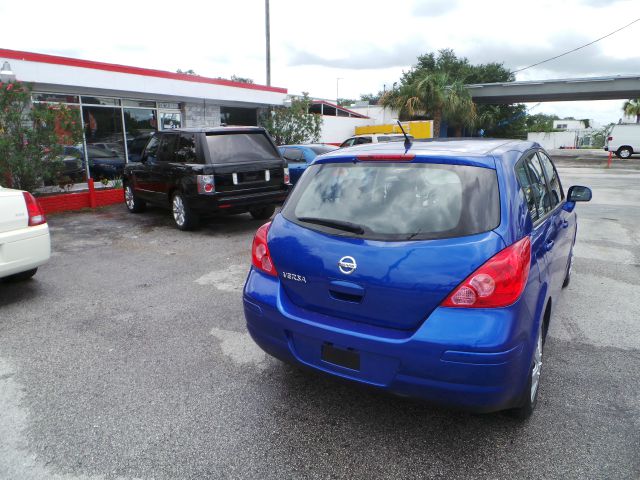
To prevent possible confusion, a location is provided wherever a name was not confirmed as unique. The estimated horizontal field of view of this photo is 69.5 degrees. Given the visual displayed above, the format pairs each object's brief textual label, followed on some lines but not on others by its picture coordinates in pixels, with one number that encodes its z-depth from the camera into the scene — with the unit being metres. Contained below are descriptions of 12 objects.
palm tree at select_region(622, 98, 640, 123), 48.66
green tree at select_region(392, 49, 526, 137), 42.31
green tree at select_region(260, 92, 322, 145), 18.34
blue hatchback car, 2.25
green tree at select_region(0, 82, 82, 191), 9.30
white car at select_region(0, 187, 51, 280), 4.62
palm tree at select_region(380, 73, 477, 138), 28.30
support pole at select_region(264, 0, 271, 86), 23.64
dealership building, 11.31
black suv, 7.64
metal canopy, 29.20
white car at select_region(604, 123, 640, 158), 30.70
